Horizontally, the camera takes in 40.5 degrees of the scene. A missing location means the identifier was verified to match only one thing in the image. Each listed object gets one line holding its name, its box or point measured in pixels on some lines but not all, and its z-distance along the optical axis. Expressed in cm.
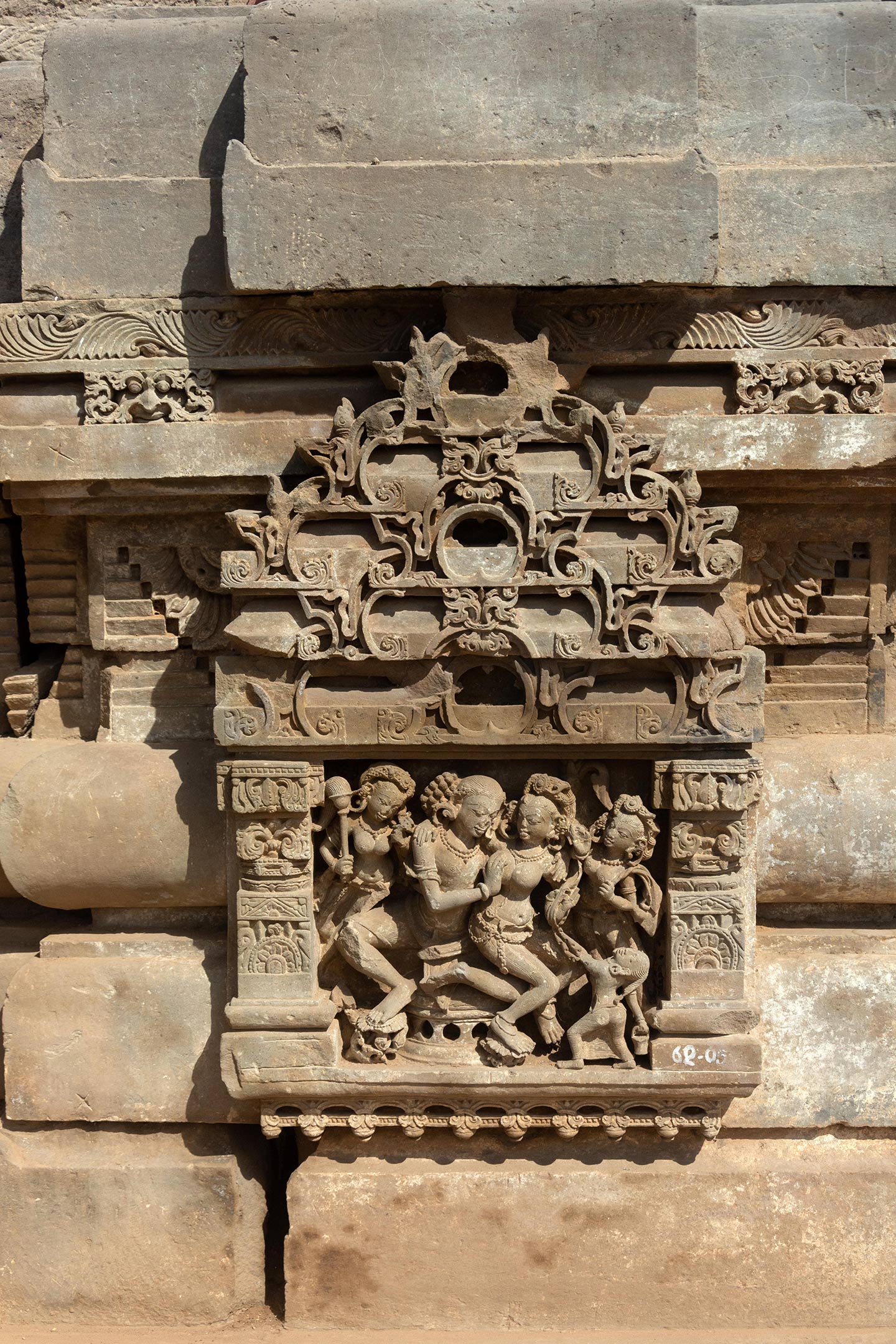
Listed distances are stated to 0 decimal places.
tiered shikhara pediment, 373
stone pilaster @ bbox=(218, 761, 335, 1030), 384
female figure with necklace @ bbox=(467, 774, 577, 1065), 387
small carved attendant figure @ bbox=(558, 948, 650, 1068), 392
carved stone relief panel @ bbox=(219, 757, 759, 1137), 388
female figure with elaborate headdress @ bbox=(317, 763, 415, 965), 388
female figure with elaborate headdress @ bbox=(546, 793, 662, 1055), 388
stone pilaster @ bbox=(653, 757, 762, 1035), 387
